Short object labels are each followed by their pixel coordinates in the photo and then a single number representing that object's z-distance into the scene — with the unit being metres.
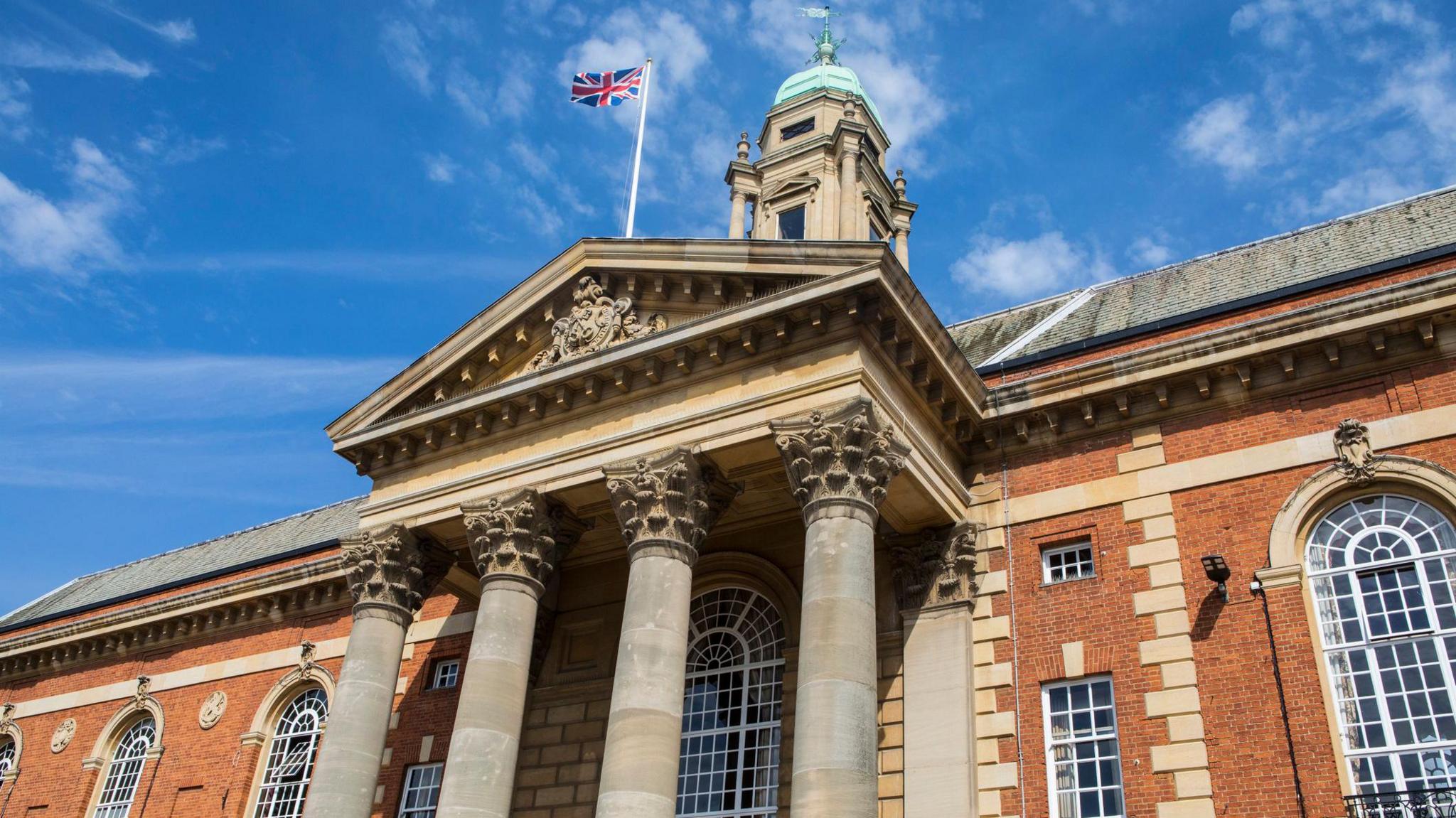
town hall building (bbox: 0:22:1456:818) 15.73
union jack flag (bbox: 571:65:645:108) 26.45
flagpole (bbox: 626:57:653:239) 24.38
